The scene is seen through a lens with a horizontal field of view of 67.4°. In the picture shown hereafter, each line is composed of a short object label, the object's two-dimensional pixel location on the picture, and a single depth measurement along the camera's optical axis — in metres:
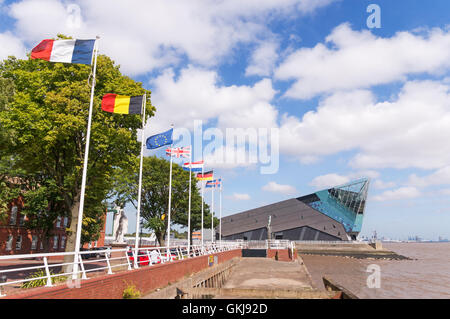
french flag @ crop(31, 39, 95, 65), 14.87
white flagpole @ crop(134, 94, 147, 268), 17.32
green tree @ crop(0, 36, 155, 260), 20.00
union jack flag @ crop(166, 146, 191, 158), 26.52
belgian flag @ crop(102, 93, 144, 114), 17.20
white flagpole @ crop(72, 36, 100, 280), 10.73
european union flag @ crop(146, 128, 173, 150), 22.23
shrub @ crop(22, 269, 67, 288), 11.17
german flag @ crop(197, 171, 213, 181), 35.26
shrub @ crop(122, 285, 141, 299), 12.33
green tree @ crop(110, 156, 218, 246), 45.28
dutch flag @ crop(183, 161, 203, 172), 32.06
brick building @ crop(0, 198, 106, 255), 39.37
